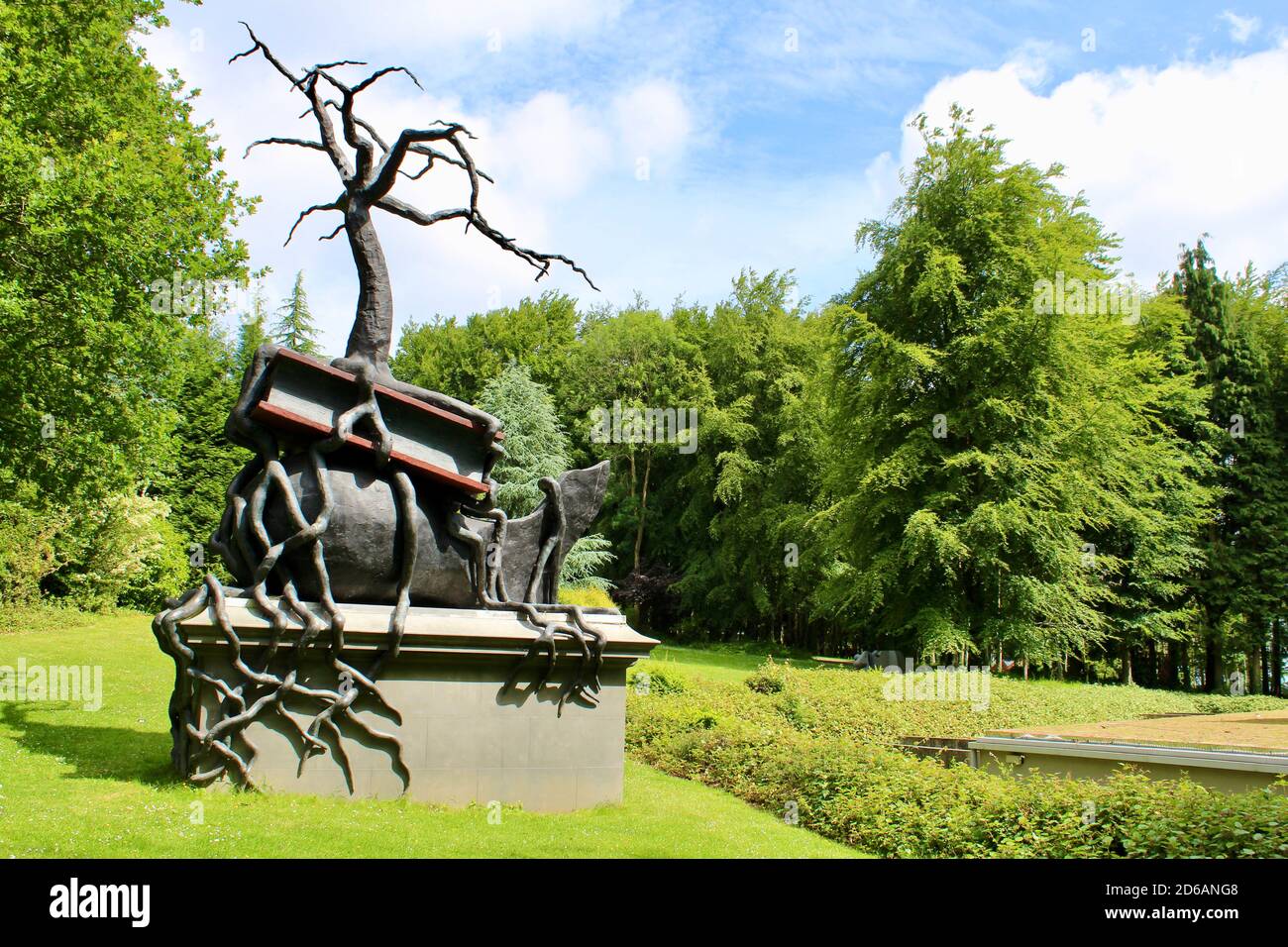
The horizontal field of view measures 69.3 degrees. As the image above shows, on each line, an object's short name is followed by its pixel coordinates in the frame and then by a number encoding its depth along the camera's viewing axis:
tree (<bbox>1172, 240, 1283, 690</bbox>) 32.97
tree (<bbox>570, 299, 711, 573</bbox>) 41.09
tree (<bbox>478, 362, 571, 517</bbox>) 36.84
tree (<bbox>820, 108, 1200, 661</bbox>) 24.67
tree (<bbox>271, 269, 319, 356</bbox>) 48.09
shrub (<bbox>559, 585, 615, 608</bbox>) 20.94
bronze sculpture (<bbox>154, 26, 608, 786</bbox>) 7.64
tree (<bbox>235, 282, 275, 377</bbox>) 45.12
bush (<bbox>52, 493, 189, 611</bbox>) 24.47
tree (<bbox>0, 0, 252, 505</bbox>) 14.89
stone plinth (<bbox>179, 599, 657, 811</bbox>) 7.64
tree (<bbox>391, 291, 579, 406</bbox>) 44.25
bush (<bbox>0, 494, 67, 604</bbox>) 21.70
